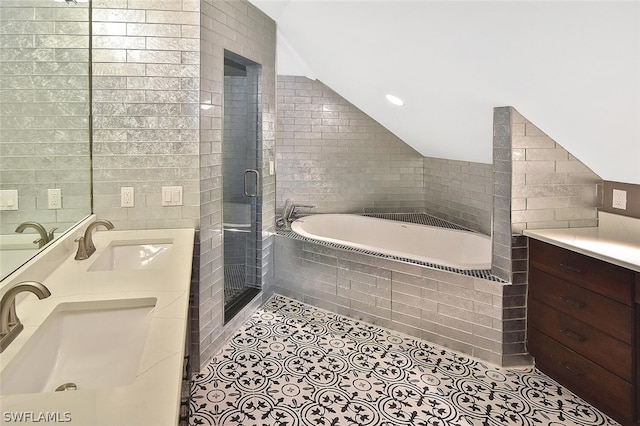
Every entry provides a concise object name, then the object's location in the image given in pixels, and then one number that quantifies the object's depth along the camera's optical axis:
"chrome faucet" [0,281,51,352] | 1.14
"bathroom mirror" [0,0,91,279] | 1.58
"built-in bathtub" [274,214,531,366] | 2.82
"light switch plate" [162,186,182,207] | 2.70
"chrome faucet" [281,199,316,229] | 4.61
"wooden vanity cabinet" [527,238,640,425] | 2.11
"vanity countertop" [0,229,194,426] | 0.87
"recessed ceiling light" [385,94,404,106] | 3.68
